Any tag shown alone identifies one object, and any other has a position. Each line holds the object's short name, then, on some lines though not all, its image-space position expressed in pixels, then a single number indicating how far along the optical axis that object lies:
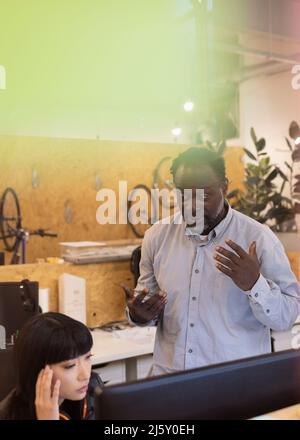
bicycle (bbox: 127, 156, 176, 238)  5.56
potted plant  3.93
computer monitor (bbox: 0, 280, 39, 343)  2.37
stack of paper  2.95
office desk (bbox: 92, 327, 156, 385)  2.46
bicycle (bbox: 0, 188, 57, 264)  5.20
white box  2.81
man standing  1.45
